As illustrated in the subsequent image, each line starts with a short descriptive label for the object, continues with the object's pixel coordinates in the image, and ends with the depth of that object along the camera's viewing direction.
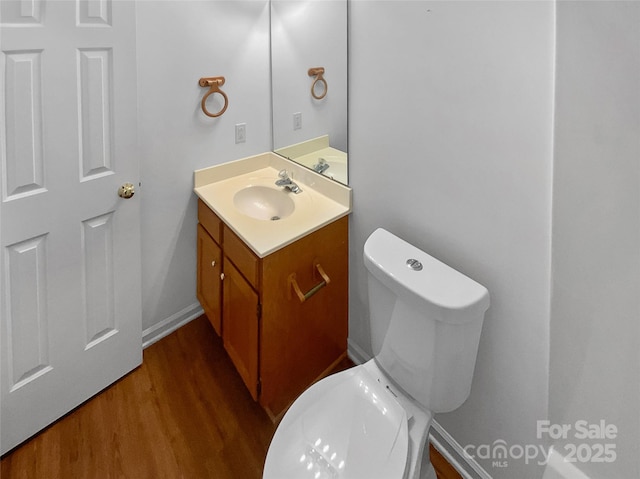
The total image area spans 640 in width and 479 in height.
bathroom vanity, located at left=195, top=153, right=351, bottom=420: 1.44
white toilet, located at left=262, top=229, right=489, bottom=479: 1.02
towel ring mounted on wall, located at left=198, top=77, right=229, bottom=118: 1.78
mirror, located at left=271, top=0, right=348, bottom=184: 1.55
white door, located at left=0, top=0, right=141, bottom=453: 1.23
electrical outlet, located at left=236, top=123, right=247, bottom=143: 1.99
